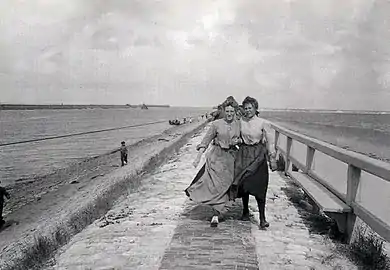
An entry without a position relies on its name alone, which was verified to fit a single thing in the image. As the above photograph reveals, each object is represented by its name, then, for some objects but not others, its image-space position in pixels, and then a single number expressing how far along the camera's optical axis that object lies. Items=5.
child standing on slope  18.70
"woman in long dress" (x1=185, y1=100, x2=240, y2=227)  6.38
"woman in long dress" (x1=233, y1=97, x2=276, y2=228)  6.23
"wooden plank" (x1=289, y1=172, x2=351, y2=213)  5.41
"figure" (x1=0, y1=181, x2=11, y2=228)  8.81
